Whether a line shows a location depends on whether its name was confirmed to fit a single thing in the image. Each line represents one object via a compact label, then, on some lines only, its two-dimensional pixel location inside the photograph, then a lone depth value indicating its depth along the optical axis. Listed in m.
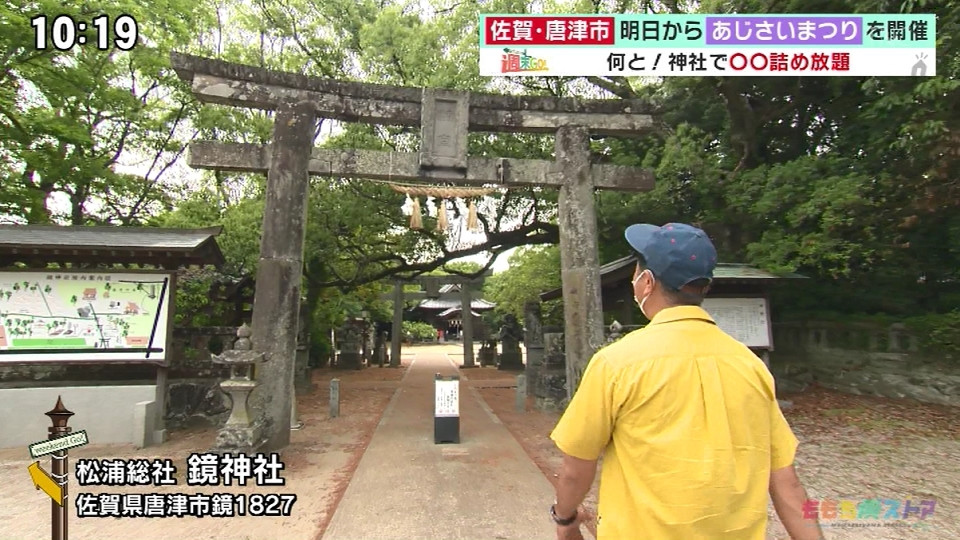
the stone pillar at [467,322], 22.55
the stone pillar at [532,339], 13.03
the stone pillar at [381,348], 23.94
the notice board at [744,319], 9.27
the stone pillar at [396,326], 22.20
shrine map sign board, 7.04
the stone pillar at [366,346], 23.56
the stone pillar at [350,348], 21.22
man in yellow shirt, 1.46
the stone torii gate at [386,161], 6.91
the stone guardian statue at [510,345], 20.72
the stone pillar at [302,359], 12.51
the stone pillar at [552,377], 10.42
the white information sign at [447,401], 7.55
